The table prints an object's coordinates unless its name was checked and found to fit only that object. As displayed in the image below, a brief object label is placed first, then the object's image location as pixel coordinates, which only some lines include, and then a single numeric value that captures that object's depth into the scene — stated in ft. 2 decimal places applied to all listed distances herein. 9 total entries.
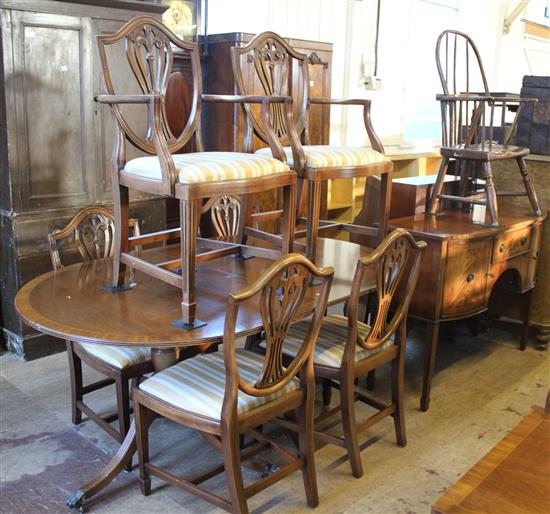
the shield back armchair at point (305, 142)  8.24
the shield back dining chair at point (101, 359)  7.47
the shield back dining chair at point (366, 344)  7.25
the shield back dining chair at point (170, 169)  6.66
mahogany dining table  6.38
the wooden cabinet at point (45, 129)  10.16
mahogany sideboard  9.37
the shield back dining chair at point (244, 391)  5.99
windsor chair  10.44
